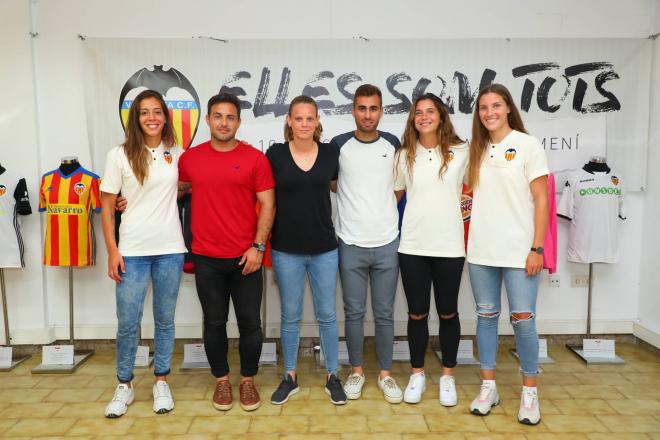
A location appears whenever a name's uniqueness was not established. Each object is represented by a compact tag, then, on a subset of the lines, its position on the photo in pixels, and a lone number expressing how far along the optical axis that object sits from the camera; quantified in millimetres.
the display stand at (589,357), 3188
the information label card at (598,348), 3234
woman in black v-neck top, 2410
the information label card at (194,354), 3141
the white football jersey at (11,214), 3143
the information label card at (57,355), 3123
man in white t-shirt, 2463
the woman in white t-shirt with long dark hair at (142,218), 2377
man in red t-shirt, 2350
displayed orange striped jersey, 3078
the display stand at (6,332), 3189
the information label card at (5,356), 3146
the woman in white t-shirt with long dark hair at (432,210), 2398
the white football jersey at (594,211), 3273
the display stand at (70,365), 3059
